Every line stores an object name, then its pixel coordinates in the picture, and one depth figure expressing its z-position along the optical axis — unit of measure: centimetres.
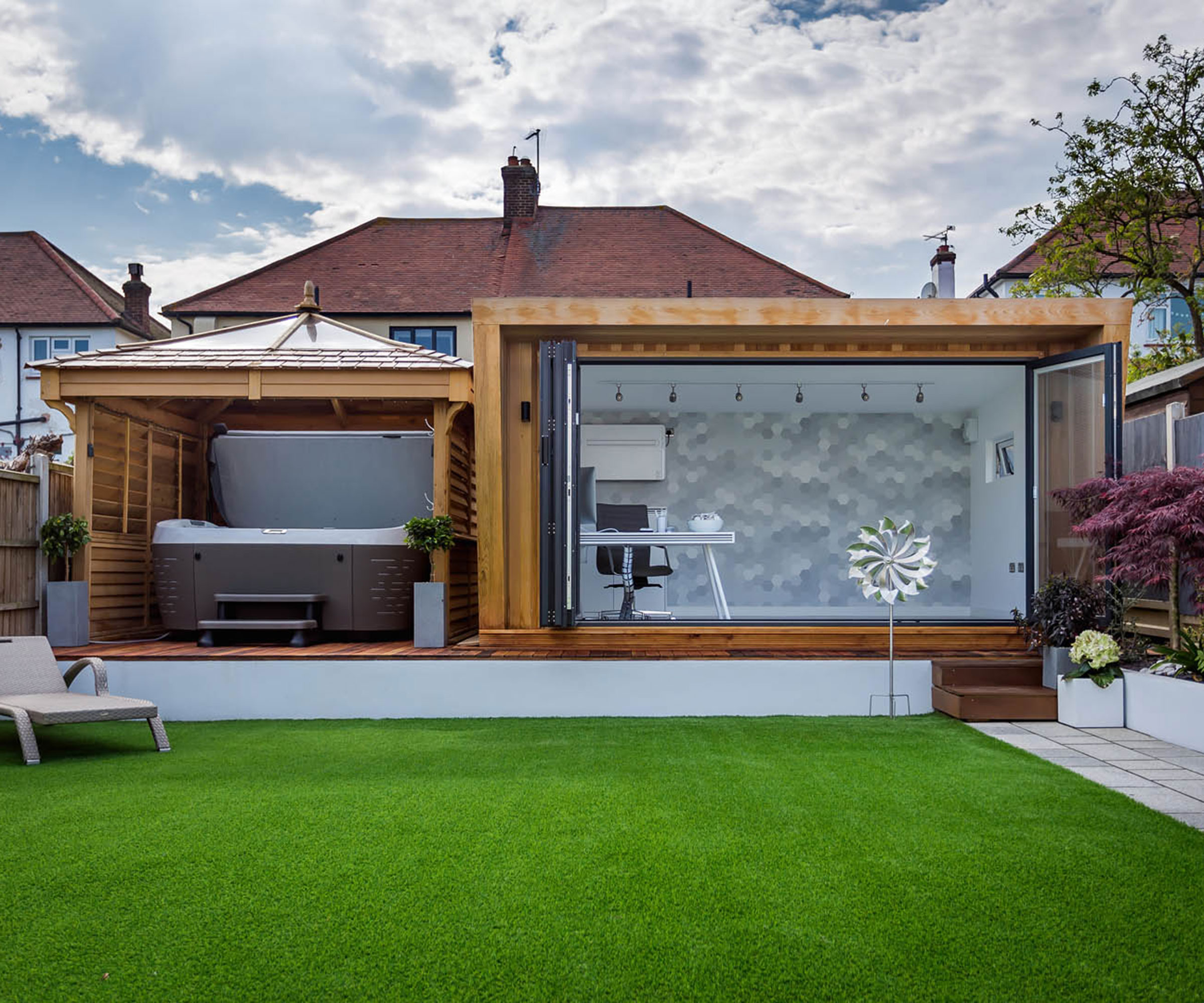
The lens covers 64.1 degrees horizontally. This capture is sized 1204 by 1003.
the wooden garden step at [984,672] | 641
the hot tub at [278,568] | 721
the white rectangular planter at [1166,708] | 528
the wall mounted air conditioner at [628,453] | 1120
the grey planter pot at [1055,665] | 612
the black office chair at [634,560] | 863
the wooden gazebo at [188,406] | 735
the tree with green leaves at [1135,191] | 1201
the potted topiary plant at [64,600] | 702
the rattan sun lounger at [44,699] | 480
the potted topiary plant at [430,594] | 693
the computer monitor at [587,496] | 779
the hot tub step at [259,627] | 712
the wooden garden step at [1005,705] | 604
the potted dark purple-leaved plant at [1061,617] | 615
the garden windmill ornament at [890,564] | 611
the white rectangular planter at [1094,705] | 590
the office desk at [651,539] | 762
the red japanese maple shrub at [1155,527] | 561
